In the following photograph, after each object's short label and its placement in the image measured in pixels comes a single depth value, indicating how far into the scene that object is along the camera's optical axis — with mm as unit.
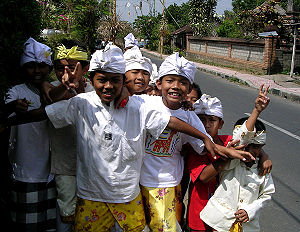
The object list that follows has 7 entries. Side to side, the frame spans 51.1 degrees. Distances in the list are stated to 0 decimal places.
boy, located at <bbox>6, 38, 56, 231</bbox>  2184
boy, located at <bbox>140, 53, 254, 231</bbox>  2125
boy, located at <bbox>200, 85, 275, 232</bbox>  2123
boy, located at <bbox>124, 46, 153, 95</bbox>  3020
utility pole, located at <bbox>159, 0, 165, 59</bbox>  31319
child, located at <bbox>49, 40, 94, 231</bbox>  2211
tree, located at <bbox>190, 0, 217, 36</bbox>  29561
